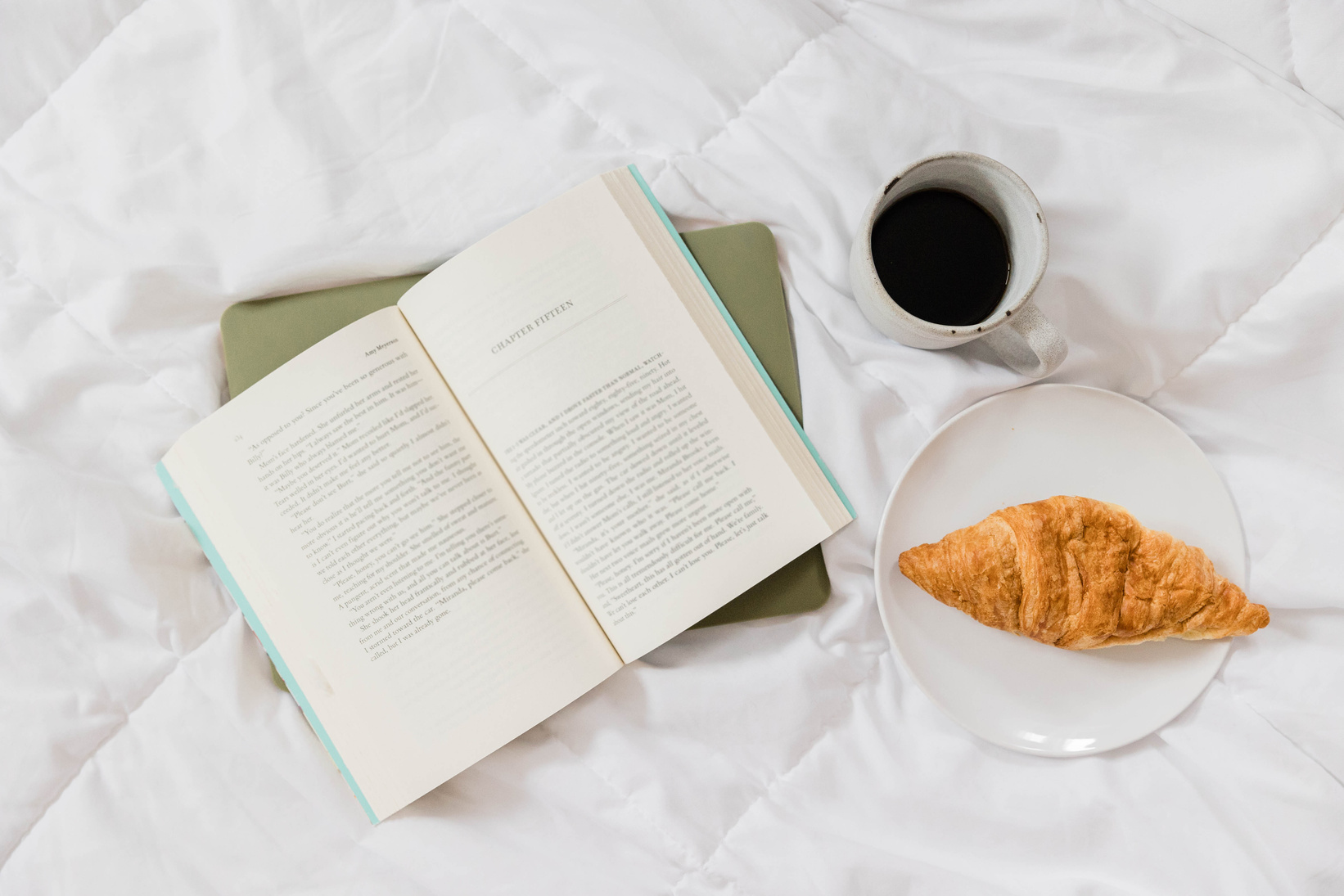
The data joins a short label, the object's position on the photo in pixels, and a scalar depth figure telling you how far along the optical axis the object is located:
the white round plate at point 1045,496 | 0.63
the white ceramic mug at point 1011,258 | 0.56
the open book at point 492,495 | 0.61
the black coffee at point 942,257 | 0.60
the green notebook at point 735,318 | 0.65
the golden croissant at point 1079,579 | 0.59
